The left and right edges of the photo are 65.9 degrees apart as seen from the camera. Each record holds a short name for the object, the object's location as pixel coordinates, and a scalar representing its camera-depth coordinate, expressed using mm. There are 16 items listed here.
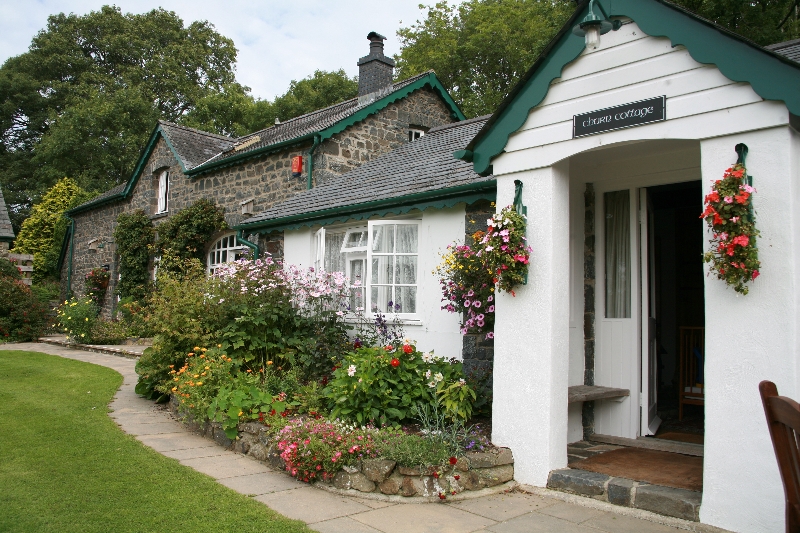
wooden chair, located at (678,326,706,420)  7027
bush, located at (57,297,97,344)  15680
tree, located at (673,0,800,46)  14614
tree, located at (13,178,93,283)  28214
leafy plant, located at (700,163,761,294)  4086
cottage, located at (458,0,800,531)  4156
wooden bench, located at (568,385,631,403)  5918
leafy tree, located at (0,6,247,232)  34656
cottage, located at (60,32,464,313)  13078
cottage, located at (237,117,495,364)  7754
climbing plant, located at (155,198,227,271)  15609
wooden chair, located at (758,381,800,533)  2736
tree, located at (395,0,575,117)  26531
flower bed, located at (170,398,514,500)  5211
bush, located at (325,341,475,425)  6188
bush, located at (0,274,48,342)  17016
